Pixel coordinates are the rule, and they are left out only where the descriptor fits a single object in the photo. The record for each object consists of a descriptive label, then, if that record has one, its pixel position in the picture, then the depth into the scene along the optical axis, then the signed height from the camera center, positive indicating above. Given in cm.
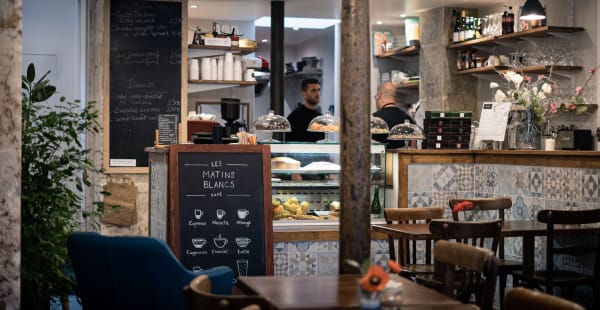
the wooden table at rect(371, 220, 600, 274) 542 -54
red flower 580 -40
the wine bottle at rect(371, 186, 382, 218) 643 -46
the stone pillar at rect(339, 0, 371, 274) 420 +7
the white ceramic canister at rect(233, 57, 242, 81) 960 +82
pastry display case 609 -27
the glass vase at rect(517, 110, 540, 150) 690 +11
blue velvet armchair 417 -63
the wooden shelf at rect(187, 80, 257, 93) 946 +68
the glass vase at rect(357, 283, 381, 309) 283 -50
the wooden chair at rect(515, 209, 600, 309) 531 -73
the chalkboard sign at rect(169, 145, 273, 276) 556 -42
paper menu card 707 +21
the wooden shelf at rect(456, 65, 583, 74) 846 +77
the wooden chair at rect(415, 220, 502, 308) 498 -49
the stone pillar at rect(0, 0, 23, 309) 435 -3
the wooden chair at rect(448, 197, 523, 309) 575 -47
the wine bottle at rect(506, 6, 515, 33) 915 +131
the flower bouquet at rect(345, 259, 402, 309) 280 -47
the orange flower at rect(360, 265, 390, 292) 279 -43
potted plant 493 -38
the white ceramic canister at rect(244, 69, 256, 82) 968 +77
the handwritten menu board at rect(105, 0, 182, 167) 893 +75
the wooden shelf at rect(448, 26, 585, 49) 849 +115
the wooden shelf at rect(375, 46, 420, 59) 1091 +122
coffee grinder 630 +26
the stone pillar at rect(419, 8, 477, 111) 1026 +82
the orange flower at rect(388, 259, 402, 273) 293 -41
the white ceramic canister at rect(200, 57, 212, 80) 941 +83
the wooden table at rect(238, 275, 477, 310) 320 -58
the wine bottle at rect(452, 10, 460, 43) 1010 +138
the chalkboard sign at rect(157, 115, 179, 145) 641 +10
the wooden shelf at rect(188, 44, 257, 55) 939 +107
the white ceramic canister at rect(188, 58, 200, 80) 933 +81
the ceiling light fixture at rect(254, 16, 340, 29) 1131 +169
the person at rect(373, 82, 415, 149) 808 +35
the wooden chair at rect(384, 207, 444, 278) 572 -52
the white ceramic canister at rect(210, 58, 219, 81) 945 +83
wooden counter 620 -9
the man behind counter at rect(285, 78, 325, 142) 841 +31
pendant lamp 804 +127
